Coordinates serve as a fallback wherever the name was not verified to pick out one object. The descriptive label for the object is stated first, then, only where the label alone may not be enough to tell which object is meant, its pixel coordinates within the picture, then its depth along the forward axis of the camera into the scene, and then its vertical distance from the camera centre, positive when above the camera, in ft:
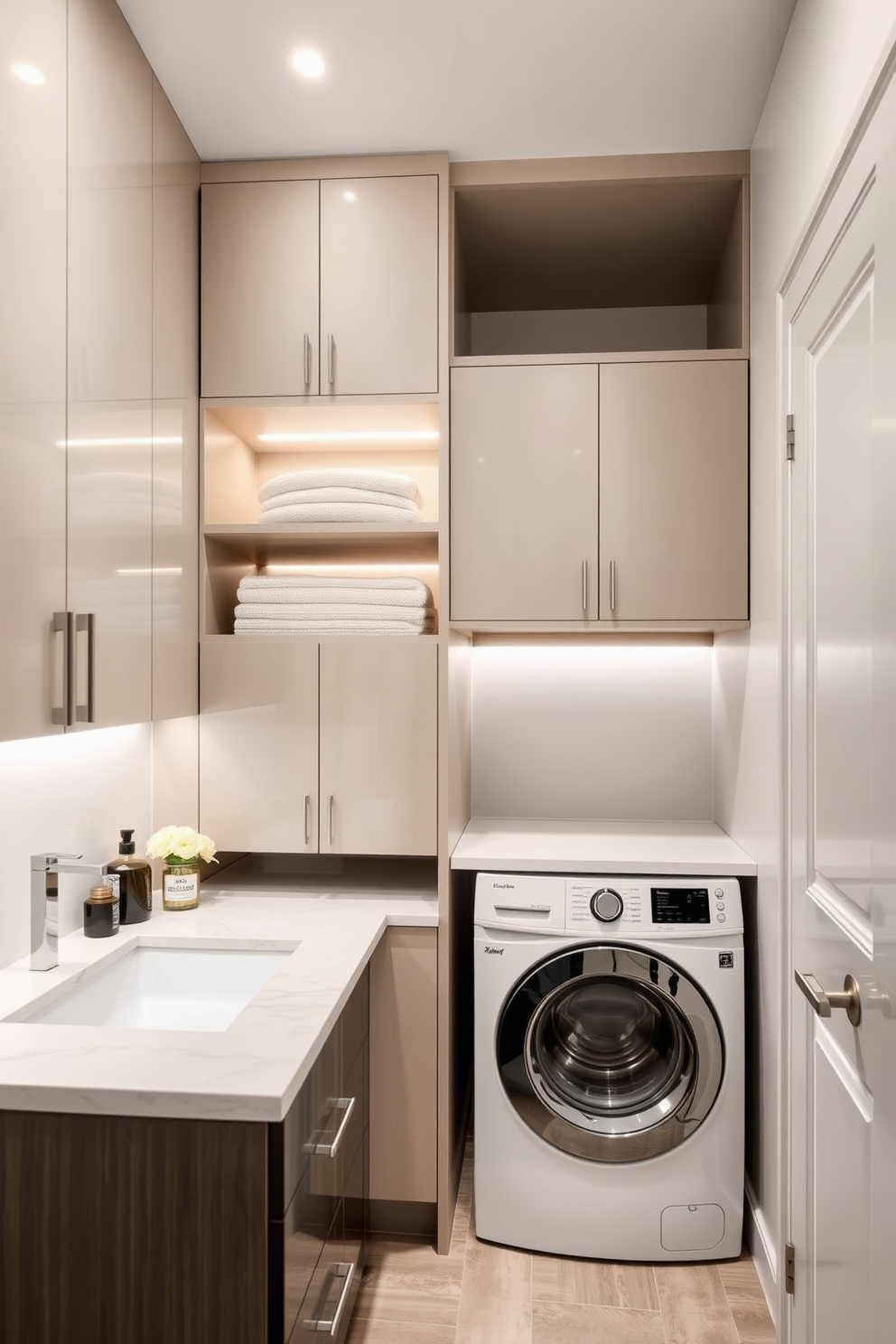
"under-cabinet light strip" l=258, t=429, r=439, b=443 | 8.32 +2.29
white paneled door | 3.92 -0.37
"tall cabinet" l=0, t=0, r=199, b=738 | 4.83 +1.93
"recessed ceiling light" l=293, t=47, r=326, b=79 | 6.39 +4.44
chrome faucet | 5.57 -1.41
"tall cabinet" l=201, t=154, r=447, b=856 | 7.44 +1.71
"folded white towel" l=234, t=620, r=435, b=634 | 7.52 +0.45
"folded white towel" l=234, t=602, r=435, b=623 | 7.53 +0.58
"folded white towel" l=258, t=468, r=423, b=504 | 7.54 +1.69
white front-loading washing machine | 6.97 -3.10
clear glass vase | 7.18 -1.65
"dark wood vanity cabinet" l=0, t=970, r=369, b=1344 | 4.25 -2.62
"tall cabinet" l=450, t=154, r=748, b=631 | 7.60 +1.83
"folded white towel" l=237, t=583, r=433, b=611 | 7.54 +0.71
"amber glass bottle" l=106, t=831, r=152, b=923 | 6.72 -1.52
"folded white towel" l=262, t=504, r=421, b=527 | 7.48 +1.40
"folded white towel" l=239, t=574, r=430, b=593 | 7.56 +0.83
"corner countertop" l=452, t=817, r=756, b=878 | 7.31 -1.45
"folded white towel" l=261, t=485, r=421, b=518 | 7.50 +1.55
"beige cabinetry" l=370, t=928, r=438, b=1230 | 7.17 -3.07
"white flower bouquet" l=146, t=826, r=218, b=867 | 7.00 -1.30
